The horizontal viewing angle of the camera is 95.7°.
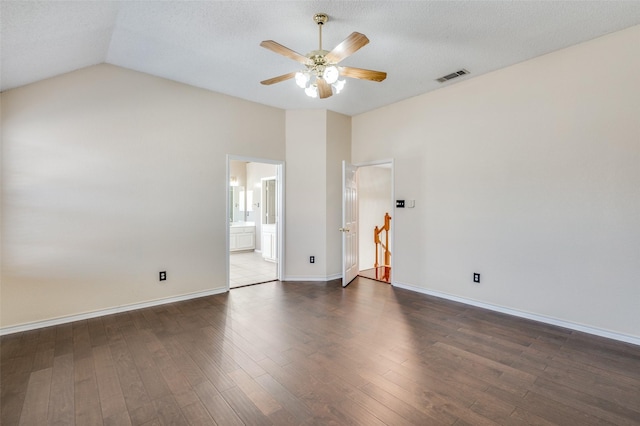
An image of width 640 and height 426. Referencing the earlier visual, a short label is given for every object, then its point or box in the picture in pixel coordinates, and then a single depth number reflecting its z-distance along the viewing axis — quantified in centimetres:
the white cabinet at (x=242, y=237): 813
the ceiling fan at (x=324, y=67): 233
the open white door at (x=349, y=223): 489
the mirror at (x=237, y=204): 903
